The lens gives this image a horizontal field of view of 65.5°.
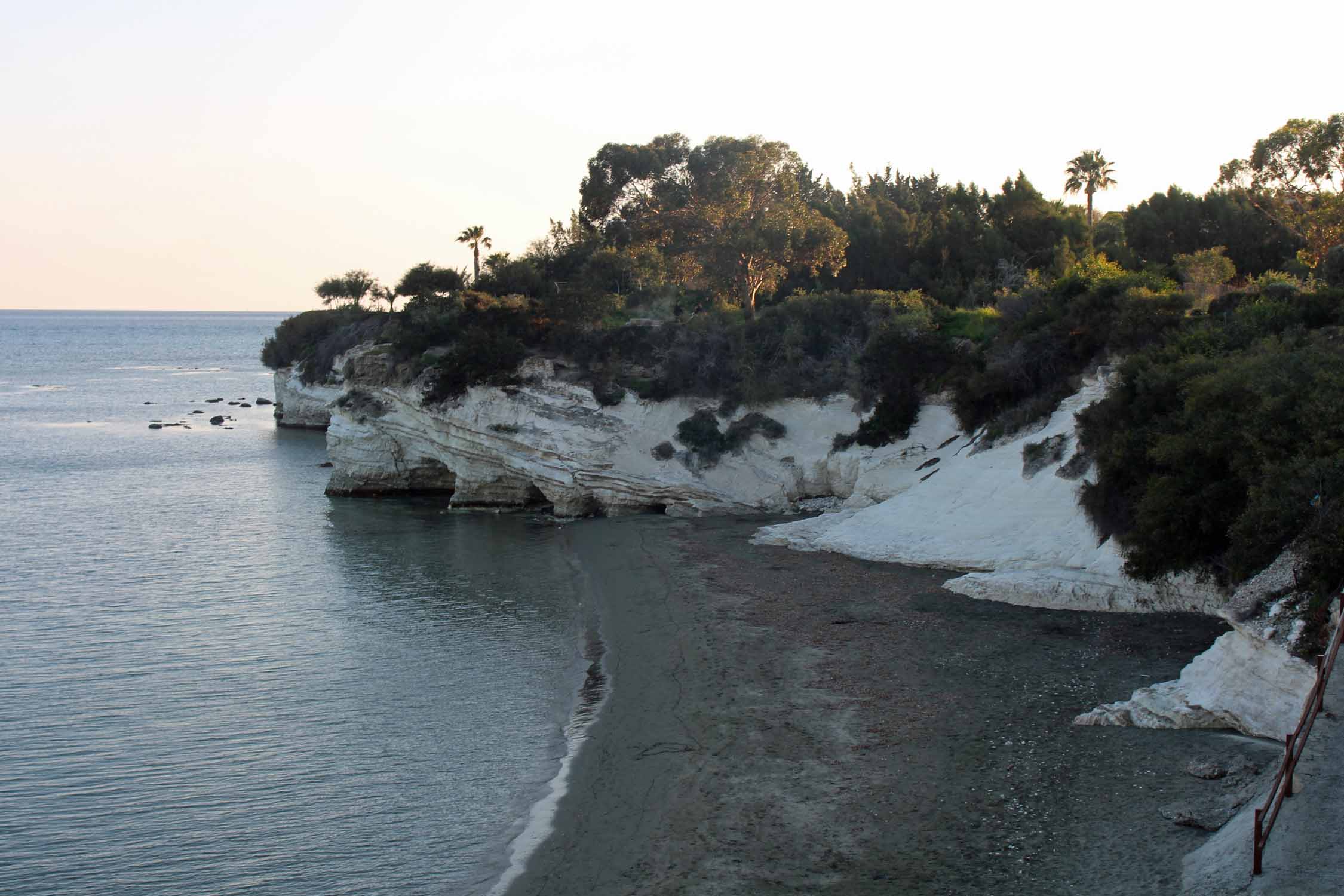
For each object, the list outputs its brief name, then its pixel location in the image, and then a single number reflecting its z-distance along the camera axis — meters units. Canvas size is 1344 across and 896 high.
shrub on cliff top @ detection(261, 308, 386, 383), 69.94
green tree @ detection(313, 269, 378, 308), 84.31
